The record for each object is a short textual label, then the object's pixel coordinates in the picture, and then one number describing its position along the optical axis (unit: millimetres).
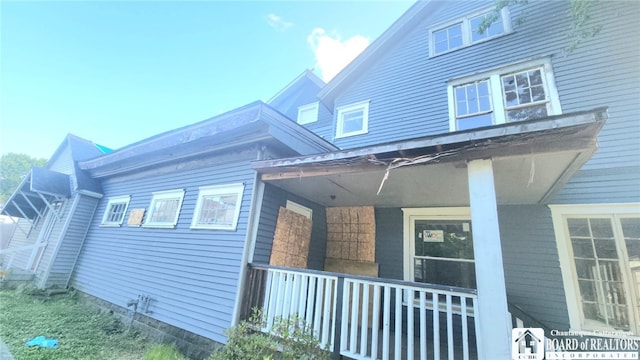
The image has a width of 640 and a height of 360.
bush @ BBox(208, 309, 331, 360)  2881
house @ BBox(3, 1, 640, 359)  2838
